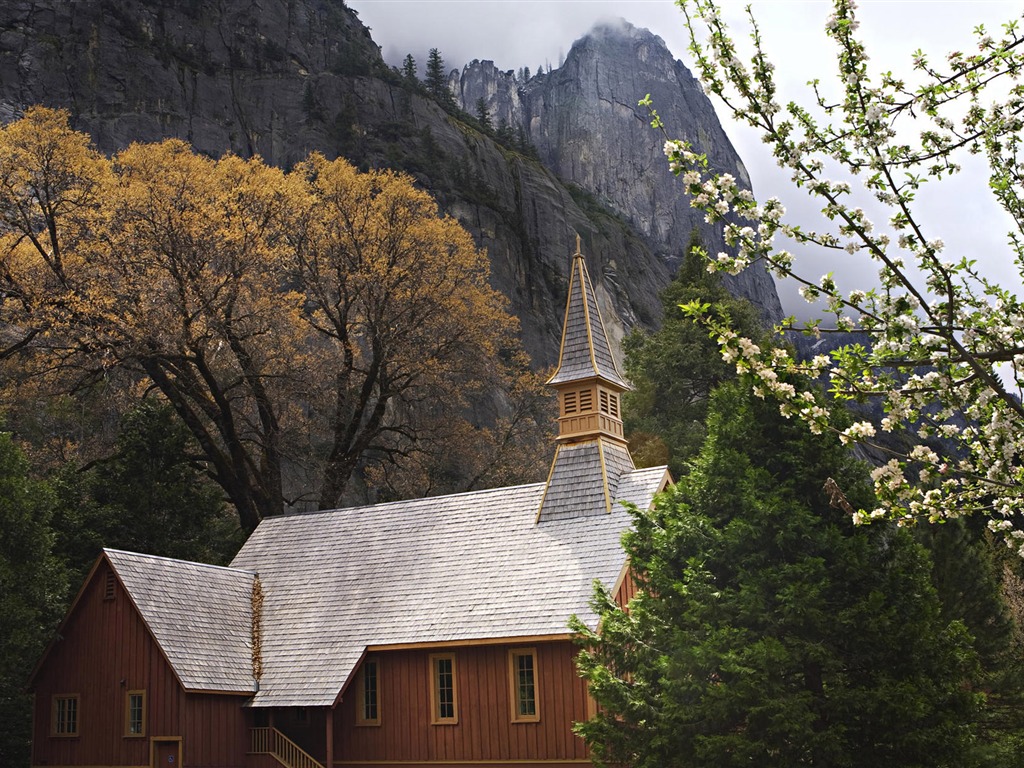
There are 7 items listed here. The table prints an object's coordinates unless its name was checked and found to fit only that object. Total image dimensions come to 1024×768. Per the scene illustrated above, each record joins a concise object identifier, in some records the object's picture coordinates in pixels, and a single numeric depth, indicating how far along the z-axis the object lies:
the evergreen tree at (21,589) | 27.39
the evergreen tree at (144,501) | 33.94
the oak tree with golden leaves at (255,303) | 34.41
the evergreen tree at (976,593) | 27.17
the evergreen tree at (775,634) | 15.87
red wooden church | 24.05
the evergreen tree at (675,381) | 38.97
